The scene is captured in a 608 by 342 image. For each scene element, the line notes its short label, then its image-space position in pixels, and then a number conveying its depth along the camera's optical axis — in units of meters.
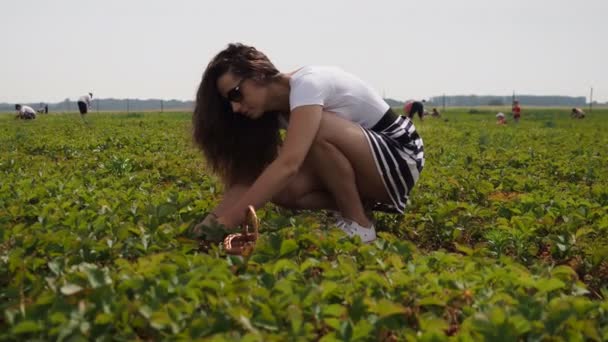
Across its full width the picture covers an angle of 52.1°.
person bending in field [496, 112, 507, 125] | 22.33
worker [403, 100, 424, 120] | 21.78
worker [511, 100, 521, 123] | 25.53
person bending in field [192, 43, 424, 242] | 3.15
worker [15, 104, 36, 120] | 26.16
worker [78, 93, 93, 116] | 19.59
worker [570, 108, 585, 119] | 32.65
